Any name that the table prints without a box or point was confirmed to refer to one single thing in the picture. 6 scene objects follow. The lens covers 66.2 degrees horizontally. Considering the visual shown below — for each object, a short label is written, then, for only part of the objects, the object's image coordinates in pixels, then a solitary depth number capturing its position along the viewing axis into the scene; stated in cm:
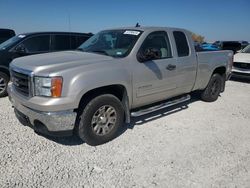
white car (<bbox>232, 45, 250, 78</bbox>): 749
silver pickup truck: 264
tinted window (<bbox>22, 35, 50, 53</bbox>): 532
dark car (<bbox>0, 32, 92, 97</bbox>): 506
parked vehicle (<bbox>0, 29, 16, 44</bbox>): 786
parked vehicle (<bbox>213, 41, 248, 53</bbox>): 1159
